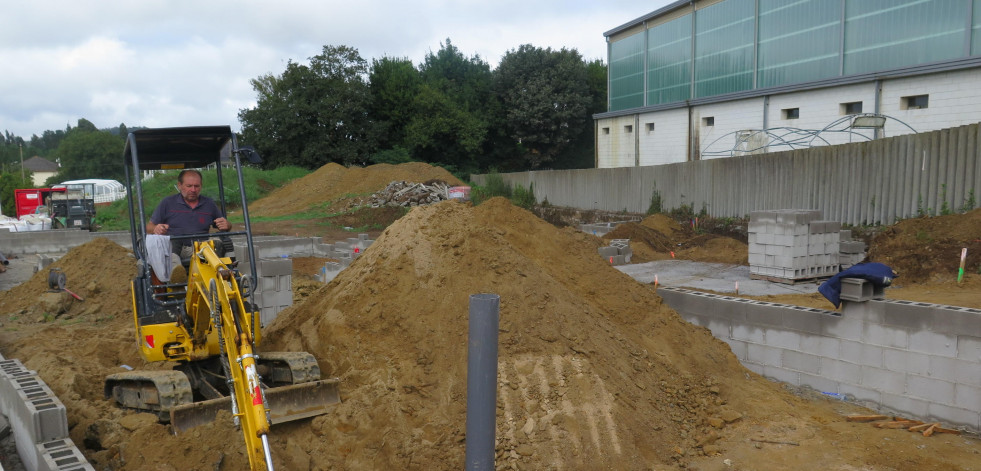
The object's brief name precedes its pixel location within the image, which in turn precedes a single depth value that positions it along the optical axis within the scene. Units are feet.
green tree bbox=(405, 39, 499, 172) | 141.49
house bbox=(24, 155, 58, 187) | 284.41
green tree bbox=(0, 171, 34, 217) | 133.69
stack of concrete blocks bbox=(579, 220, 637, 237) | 61.87
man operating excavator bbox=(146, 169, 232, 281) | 19.90
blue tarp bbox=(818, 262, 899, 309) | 22.18
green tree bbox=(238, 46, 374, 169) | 132.87
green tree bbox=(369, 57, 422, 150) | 143.23
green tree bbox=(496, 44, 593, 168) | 148.36
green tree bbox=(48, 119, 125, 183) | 207.86
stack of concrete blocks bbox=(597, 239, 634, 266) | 48.26
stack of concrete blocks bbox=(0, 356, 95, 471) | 15.24
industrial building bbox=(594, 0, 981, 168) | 58.65
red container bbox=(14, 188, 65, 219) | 96.94
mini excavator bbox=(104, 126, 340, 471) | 14.78
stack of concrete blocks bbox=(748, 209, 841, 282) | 38.52
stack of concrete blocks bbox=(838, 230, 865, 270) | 42.86
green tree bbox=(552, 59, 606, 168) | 158.40
